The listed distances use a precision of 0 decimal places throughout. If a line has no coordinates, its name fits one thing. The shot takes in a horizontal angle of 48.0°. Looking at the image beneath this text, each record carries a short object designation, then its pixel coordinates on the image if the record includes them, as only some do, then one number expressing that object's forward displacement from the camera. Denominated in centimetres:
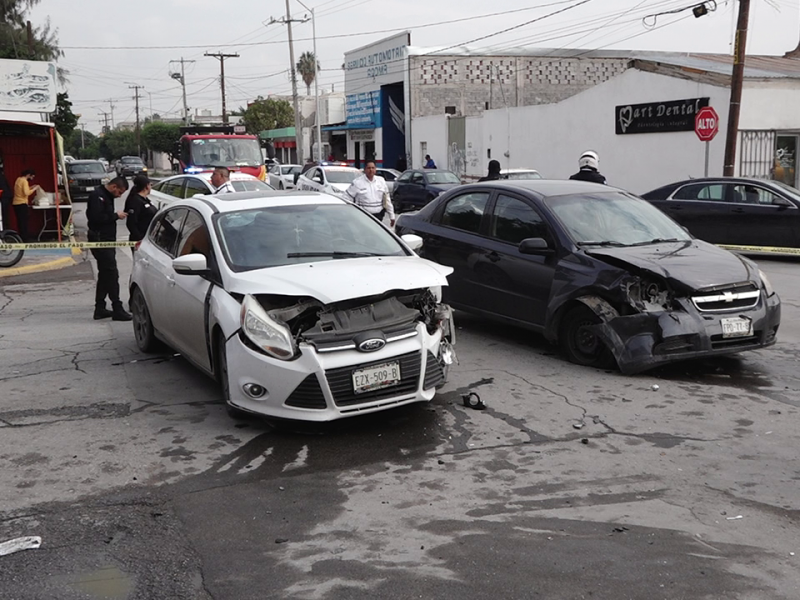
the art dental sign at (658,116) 2673
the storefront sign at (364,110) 5069
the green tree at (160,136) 9788
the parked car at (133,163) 5980
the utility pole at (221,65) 6875
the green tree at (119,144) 12775
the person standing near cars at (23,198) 1734
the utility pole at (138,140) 11002
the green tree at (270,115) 8025
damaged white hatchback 593
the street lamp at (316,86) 4899
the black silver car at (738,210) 1534
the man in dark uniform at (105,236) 1078
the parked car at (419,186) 2831
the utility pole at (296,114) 5003
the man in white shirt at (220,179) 1398
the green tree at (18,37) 4394
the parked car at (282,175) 3473
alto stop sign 2091
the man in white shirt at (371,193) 1491
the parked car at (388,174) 3541
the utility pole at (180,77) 8775
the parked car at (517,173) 2502
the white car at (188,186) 1798
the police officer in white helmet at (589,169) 1352
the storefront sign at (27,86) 1942
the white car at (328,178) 2714
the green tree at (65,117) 4489
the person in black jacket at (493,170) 2196
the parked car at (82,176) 3575
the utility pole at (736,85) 2023
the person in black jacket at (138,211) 1161
